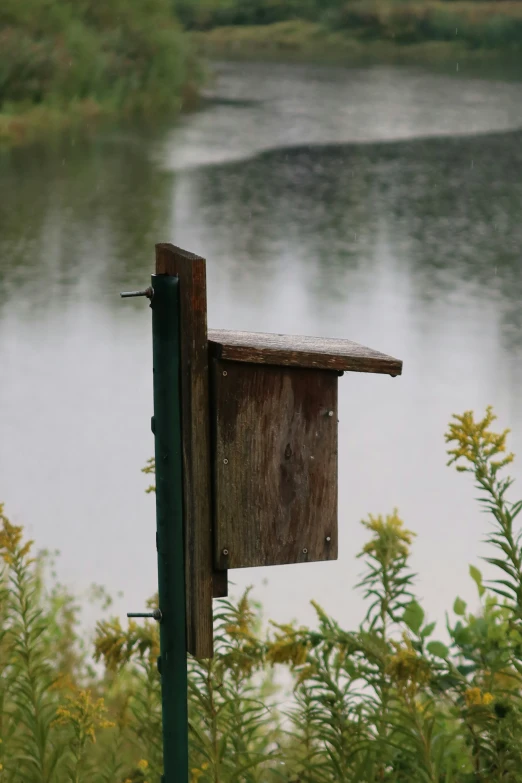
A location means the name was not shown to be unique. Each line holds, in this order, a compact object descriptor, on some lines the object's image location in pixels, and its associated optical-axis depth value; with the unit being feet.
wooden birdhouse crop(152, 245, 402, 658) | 20.39
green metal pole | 20.38
